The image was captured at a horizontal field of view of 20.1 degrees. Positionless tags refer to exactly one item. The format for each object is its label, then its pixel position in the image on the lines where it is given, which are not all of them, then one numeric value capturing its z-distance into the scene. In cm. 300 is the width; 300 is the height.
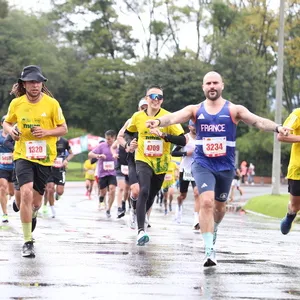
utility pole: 2556
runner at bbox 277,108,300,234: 980
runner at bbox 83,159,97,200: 3098
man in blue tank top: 909
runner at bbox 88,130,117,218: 1928
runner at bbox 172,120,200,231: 1434
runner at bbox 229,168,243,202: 3258
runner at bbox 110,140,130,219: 1761
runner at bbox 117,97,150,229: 1275
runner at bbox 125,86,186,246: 1144
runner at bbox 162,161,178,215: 1937
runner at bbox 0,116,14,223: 1526
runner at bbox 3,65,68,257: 954
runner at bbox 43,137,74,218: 1808
